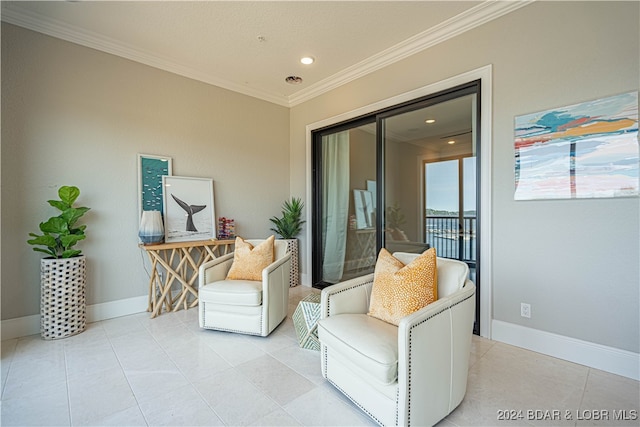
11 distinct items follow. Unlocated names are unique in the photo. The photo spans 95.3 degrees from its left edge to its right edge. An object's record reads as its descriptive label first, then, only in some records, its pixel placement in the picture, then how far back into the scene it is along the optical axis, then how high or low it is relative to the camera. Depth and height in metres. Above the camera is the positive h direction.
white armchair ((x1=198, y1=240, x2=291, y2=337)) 2.54 -0.80
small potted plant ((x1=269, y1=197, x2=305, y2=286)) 4.34 -0.23
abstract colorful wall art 1.95 +0.43
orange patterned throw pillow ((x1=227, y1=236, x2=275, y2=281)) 2.86 -0.48
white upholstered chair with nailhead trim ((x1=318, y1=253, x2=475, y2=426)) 1.38 -0.74
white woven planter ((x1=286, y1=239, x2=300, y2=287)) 4.31 -0.78
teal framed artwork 3.27 +0.38
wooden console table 3.13 -0.63
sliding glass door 2.82 +0.31
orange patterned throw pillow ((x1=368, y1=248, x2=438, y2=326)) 1.68 -0.46
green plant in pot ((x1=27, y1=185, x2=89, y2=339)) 2.55 -0.52
